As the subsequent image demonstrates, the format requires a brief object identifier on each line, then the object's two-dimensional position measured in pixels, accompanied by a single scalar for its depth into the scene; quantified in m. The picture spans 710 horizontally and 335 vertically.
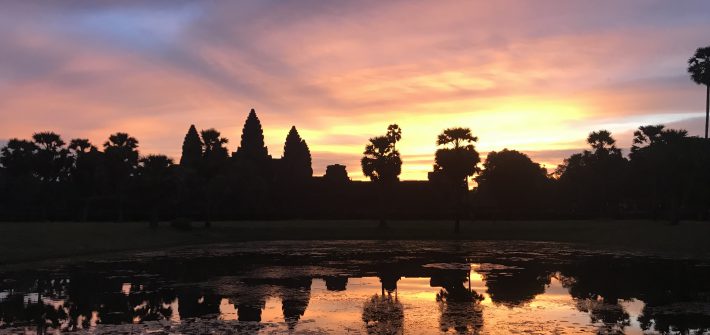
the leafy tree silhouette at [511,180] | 85.38
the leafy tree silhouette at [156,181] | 54.34
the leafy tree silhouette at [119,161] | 66.38
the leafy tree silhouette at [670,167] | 54.56
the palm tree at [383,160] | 66.12
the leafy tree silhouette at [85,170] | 69.59
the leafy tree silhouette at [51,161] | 74.12
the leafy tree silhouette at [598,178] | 80.38
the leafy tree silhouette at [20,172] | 74.50
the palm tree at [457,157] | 58.62
